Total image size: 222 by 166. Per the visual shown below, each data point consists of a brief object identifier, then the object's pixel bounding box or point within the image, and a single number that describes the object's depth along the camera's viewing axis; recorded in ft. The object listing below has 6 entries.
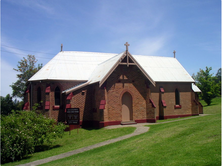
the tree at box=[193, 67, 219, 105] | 165.37
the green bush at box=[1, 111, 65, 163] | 47.70
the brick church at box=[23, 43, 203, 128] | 78.95
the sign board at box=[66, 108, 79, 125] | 70.16
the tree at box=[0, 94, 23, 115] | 151.15
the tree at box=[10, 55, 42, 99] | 160.25
